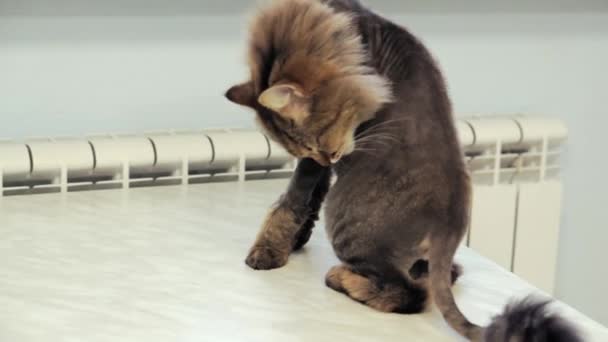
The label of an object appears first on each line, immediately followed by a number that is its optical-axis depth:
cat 2.02
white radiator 2.38
